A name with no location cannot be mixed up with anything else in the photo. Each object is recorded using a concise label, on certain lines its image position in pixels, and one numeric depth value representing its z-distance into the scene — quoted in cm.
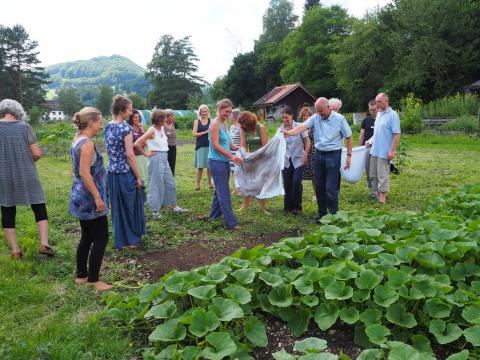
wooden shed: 4420
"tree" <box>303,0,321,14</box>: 6053
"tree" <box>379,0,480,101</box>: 2959
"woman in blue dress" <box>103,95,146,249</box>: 463
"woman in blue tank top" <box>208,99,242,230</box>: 547
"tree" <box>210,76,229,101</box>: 5634
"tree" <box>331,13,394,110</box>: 3656
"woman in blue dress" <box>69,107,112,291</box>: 359
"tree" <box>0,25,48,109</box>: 4906
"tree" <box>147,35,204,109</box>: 6781
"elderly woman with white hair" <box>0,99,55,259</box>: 438
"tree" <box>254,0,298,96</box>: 5959
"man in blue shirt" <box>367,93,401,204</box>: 658
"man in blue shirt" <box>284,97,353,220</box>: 562
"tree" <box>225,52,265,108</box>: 5419
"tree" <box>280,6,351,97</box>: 4806
